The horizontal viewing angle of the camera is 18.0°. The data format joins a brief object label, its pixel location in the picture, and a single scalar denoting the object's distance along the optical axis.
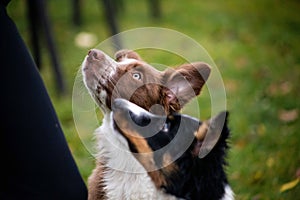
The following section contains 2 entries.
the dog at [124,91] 5.06
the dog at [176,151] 4.37
